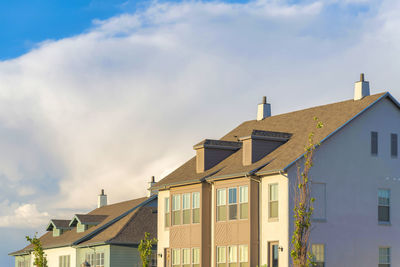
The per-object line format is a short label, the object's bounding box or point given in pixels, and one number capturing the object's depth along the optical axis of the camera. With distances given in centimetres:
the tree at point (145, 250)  4634
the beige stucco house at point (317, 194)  3884
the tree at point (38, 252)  5516
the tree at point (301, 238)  2802
